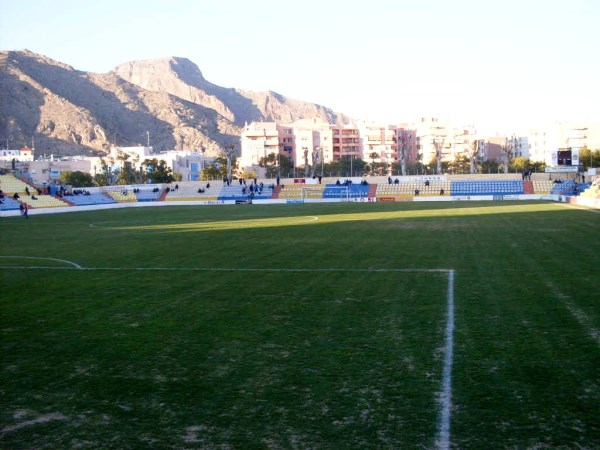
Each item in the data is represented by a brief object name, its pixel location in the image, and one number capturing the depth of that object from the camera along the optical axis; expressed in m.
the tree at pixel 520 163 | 96.72
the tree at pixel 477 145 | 129.60
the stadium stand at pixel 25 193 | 60.88
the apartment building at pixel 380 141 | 144.25
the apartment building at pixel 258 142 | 144.62
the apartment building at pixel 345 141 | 146.00
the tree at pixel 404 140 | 145.62
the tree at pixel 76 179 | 100.19
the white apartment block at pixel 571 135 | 135.88
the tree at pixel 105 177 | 103.71
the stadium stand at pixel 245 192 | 73.94
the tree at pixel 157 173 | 98.88
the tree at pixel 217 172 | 102.99
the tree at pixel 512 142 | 159.19
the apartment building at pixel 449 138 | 146.75
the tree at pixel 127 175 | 106.62
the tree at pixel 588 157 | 90.38
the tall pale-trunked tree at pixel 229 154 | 84.02
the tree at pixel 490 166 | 95.93
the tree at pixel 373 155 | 132.02
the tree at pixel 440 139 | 141.46
